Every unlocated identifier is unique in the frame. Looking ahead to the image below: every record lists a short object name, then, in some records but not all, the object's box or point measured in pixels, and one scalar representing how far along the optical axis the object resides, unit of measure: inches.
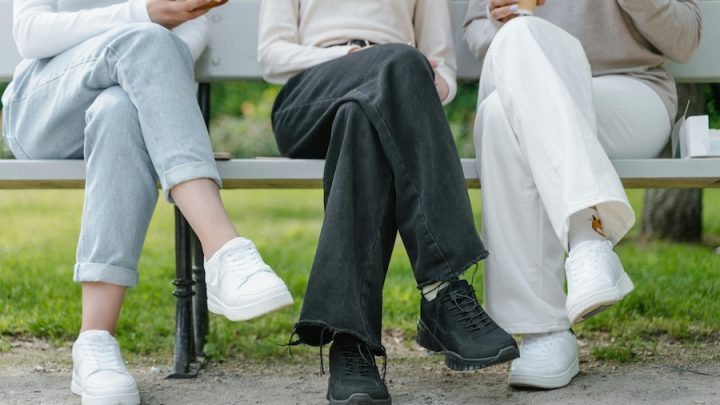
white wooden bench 241.6
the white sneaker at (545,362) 226.1
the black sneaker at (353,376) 205.2
